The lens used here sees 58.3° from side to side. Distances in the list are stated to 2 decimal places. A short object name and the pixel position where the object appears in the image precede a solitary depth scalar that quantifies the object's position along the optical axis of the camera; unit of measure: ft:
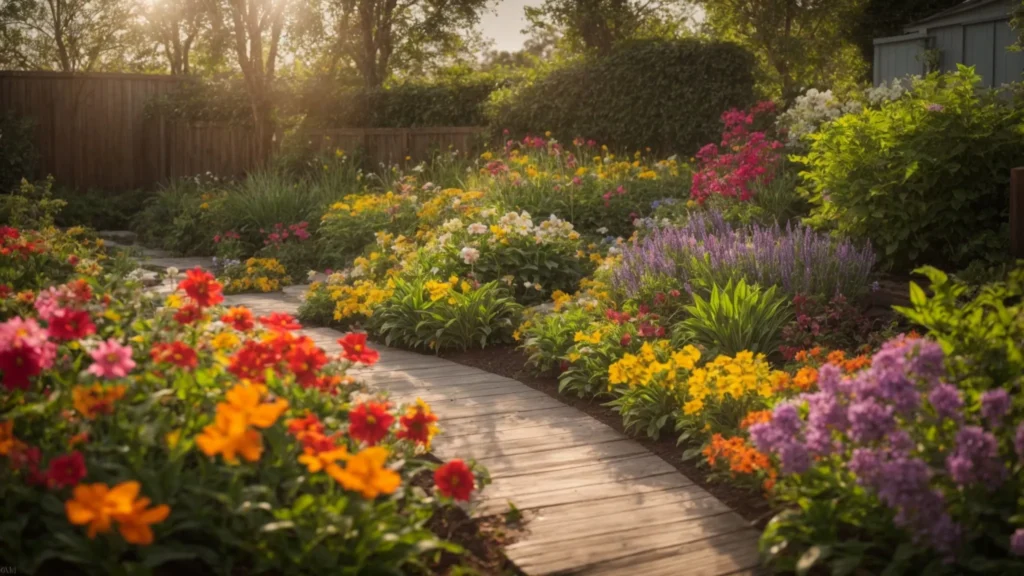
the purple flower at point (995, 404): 7.10
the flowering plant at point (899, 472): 7.06
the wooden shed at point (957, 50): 33.22
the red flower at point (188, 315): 8.53
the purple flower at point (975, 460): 6.96
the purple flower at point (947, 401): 7.17
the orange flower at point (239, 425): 6.36
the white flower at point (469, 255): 17.70
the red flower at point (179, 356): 7.63
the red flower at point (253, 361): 7.80
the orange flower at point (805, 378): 9.82
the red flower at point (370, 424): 7.43
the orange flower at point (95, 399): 6.98
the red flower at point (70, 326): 7.55
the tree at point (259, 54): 37.09
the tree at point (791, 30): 53.21
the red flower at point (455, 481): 7.44
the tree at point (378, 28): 59.00
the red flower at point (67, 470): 6.29
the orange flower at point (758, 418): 8.86
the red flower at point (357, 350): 8.66
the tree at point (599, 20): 48.88
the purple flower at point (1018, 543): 6.71
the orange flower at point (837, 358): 10.23
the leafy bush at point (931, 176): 15.90
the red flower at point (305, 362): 7.98
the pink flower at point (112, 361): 7.24
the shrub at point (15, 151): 40.83
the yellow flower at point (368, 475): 6.46
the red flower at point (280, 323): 8.85
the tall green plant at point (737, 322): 13.60
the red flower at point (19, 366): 6.79
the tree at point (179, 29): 63.87
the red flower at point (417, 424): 8.11
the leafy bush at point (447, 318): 16.39
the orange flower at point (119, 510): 5.88
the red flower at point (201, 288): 8.55
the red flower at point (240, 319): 8.69
